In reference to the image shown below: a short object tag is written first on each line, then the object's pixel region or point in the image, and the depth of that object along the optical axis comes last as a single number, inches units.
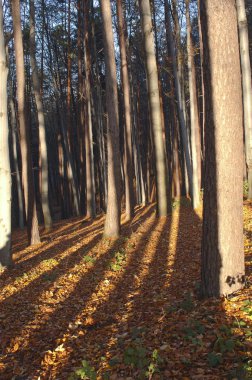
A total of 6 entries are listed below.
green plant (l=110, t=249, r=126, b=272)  338.3
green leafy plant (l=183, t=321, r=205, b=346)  163.3
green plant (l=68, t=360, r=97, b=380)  146.3
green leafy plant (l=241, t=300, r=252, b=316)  173.8
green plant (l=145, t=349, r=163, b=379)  142.1
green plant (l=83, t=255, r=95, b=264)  366.3
